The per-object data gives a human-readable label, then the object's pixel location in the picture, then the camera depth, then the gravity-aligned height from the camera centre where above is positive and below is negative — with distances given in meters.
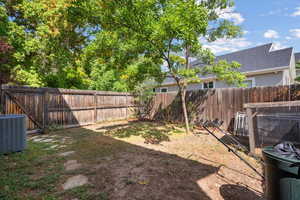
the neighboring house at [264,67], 8.88 +1.64
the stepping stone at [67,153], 3.80 -1.42
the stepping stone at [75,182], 2.40 -1.38
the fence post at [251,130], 3.54 -0.79
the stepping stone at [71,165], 3.02 -1.40
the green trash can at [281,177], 1.37 -0.75
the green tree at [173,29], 3.99 +1.84
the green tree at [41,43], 8.83 +3.02
